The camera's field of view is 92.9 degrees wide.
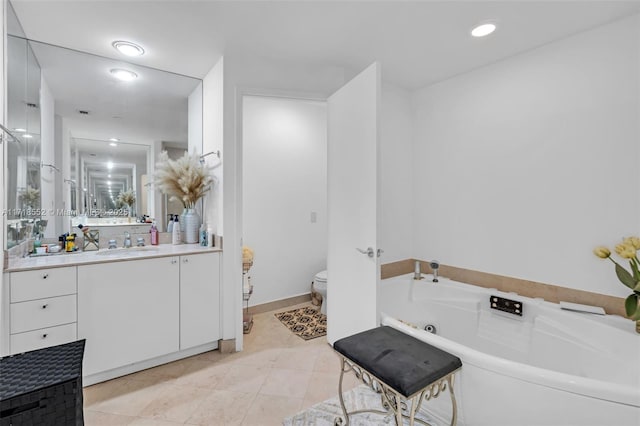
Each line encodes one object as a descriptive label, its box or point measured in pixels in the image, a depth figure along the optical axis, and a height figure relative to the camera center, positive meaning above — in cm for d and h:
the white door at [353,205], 200 +5
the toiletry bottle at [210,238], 250 -21
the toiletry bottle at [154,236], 256 -20
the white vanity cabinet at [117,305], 173 -60
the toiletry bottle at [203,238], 249 -21
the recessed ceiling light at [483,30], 193 +118
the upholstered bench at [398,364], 129 -69
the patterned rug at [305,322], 278 -110
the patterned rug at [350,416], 167 -116
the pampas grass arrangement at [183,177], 244 +28
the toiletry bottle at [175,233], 254 -18
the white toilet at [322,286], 315 -78
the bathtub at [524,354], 120 -78
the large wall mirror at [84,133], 188 +62
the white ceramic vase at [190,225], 259 -11
